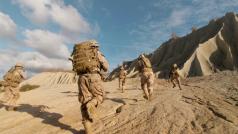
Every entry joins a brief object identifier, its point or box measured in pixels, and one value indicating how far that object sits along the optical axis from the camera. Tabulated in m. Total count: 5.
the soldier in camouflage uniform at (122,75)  7.06
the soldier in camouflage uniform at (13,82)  5.08
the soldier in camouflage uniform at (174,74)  6.81
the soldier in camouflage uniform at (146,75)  4.38
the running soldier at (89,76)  2.64
